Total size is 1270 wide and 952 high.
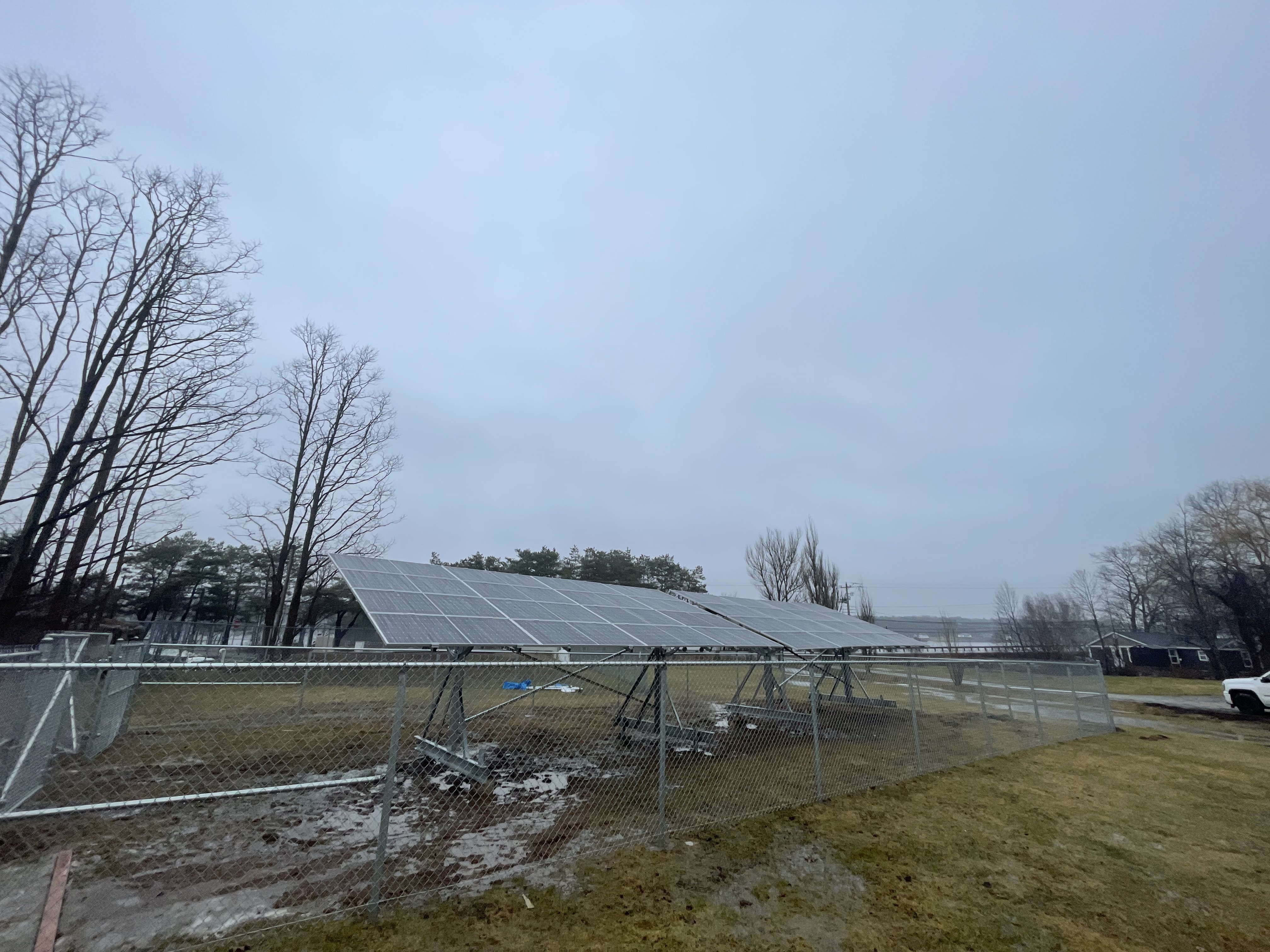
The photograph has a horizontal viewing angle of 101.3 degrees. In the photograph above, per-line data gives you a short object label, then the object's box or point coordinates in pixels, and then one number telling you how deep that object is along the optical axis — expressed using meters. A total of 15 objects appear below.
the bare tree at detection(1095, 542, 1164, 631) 51.03
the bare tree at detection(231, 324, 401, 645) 23.30
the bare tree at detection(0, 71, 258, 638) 12.34
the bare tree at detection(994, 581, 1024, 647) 48.59
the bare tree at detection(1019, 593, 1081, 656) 42.81
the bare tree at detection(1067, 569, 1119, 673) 45.72
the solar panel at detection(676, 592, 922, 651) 12.38
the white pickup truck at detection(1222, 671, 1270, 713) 17.14
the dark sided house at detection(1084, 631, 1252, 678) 37.62
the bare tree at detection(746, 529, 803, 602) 36.00
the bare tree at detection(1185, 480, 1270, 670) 31.61
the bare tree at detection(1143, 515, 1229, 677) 34.00
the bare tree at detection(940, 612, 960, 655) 53.14
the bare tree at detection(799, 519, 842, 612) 34.47
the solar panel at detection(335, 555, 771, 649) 6.57
